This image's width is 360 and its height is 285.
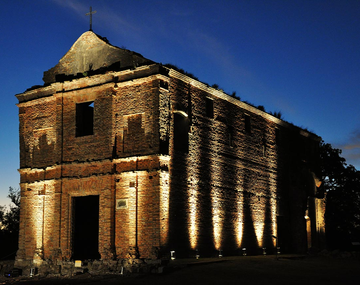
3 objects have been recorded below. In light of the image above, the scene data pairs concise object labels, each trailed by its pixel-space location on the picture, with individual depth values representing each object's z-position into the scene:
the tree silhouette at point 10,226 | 32.78
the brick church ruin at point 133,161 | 19.61
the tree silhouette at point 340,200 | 37.34
